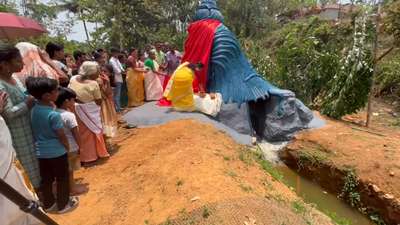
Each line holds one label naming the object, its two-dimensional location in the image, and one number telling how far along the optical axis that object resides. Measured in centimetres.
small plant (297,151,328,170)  637
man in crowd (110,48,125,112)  754
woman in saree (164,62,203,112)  694
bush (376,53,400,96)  1130
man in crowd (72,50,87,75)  689
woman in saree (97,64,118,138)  540
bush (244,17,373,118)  834
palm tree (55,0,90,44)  2889
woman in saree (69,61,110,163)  473
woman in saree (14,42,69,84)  419
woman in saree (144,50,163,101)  850
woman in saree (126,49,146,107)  817
